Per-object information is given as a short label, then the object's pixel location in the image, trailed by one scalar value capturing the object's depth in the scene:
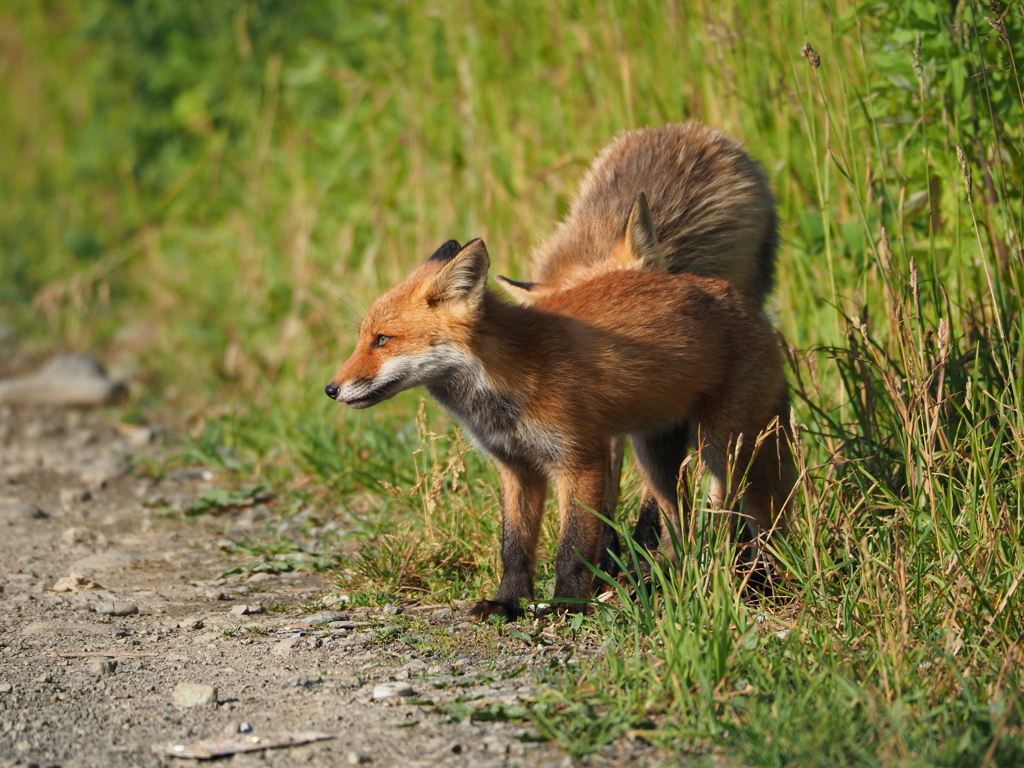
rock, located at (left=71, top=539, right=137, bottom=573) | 10.18
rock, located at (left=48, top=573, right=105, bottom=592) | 9.48
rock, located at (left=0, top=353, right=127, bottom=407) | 16.19
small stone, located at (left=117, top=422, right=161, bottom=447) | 14.66
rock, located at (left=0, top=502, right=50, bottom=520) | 11.66
